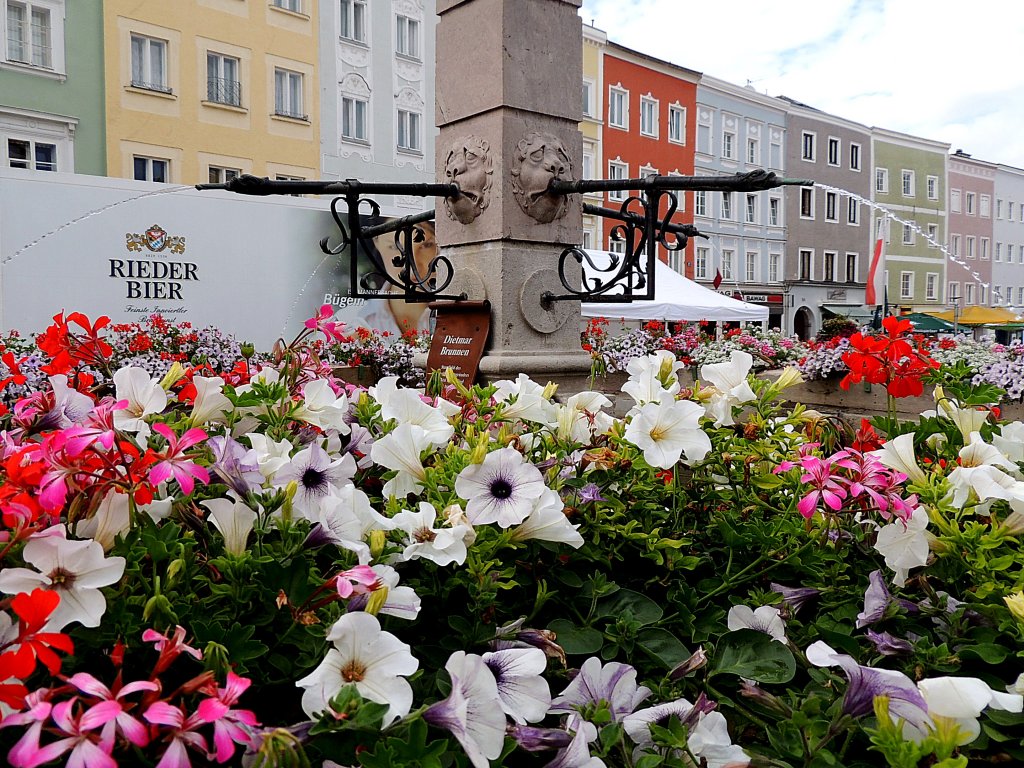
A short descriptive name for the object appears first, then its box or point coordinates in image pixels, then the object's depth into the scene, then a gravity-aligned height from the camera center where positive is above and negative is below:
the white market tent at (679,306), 12.17 +0.37
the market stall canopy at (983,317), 28.78 +0.57
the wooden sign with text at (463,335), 3.57 -0.02
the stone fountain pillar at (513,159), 3.49 +0.70
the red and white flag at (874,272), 14.62 +1.11
